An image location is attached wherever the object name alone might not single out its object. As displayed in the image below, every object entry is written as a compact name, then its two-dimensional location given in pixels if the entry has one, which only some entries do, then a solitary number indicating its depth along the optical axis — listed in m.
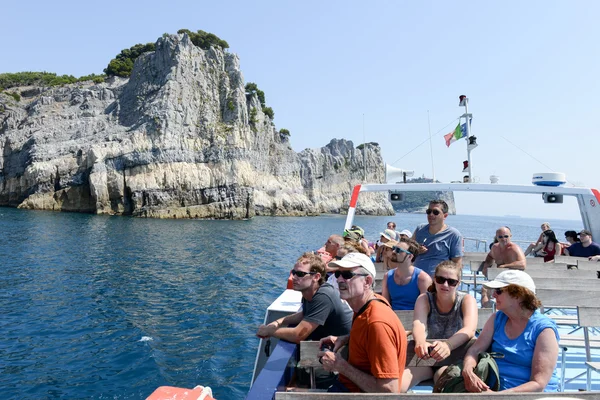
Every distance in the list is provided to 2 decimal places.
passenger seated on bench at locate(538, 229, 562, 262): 9.57
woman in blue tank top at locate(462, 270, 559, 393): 2.87
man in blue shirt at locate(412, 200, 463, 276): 5.42
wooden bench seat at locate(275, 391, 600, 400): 2.19
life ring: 2.75
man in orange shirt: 2.56
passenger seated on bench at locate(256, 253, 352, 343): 3.72
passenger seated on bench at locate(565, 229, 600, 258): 9.23
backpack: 2.93
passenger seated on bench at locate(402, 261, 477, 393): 3.31
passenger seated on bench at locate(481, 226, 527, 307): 6.30
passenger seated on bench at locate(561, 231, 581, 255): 10.10
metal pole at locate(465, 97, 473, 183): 10.83
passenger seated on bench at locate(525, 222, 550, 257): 9.94
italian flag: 11.02
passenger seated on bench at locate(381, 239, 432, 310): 4.38
